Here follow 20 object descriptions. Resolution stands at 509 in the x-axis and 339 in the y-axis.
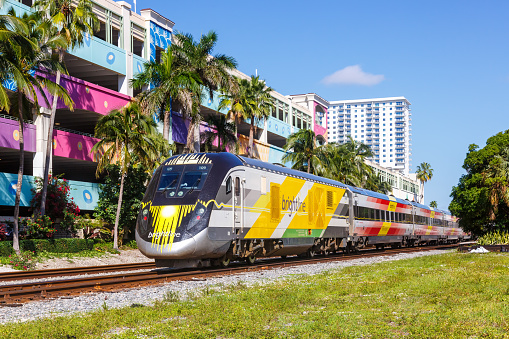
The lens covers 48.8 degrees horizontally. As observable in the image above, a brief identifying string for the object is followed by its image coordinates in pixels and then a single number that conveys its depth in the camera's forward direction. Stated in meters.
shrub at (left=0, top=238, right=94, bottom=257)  28.34
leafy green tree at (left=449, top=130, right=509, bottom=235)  42.28
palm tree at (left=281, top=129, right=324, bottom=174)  59.84
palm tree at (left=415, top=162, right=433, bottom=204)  165.38
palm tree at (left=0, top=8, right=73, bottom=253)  25.30
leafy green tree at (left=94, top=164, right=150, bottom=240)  40.09
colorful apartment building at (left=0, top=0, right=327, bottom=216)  36.34
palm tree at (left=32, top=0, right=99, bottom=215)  33.72
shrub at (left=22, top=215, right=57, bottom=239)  31.98
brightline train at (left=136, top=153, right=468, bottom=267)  19.33
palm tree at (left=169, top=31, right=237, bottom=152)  43.03
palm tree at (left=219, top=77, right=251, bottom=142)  50.62
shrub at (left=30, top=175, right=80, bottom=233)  35.03
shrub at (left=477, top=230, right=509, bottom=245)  38.31
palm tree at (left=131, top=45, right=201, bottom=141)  40.41
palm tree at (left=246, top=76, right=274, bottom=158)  52.52
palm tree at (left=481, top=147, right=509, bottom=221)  41.81
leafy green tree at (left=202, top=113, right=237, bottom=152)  50.12
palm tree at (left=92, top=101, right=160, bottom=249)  36.78
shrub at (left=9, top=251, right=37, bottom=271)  26.06
